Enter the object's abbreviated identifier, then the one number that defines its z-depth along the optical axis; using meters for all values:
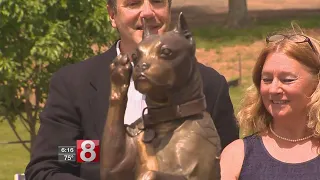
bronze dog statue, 3.42
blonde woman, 4.65
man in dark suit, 4.12
